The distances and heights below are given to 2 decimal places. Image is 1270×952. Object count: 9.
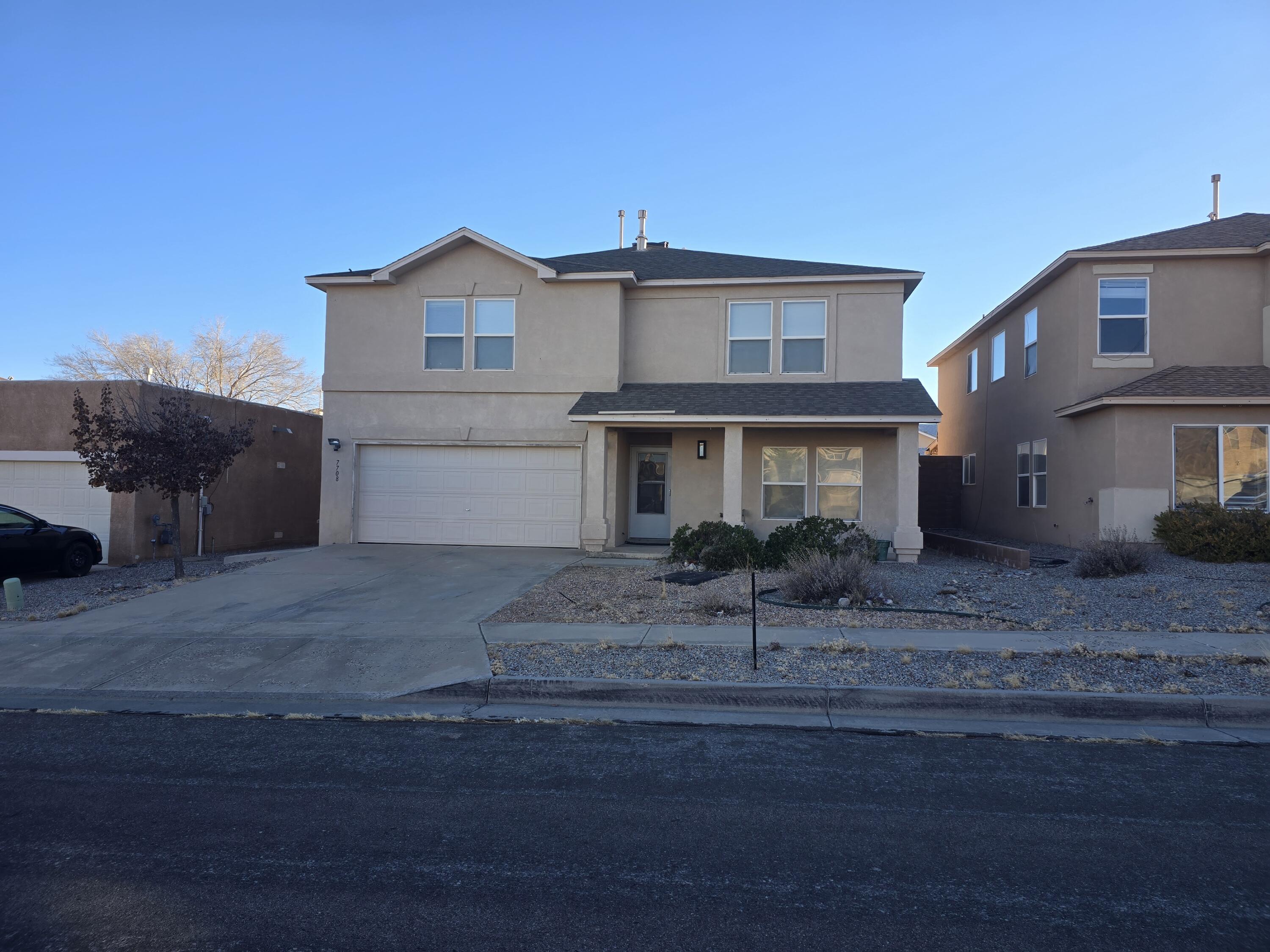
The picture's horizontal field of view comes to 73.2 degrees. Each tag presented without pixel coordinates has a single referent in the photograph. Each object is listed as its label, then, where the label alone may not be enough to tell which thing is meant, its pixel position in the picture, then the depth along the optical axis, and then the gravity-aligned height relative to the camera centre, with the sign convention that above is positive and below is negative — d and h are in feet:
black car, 46.93 -4.01
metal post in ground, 25.08 -4.20
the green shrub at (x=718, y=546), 45.09 -3.19
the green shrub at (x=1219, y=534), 43.86 -1.96
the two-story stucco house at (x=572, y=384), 55.31 +6.72
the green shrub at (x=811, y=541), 43.47 -2.71
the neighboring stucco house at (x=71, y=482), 54.70 -0.43
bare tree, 137.39 +18.12
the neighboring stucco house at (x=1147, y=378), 49.70 +7.38
